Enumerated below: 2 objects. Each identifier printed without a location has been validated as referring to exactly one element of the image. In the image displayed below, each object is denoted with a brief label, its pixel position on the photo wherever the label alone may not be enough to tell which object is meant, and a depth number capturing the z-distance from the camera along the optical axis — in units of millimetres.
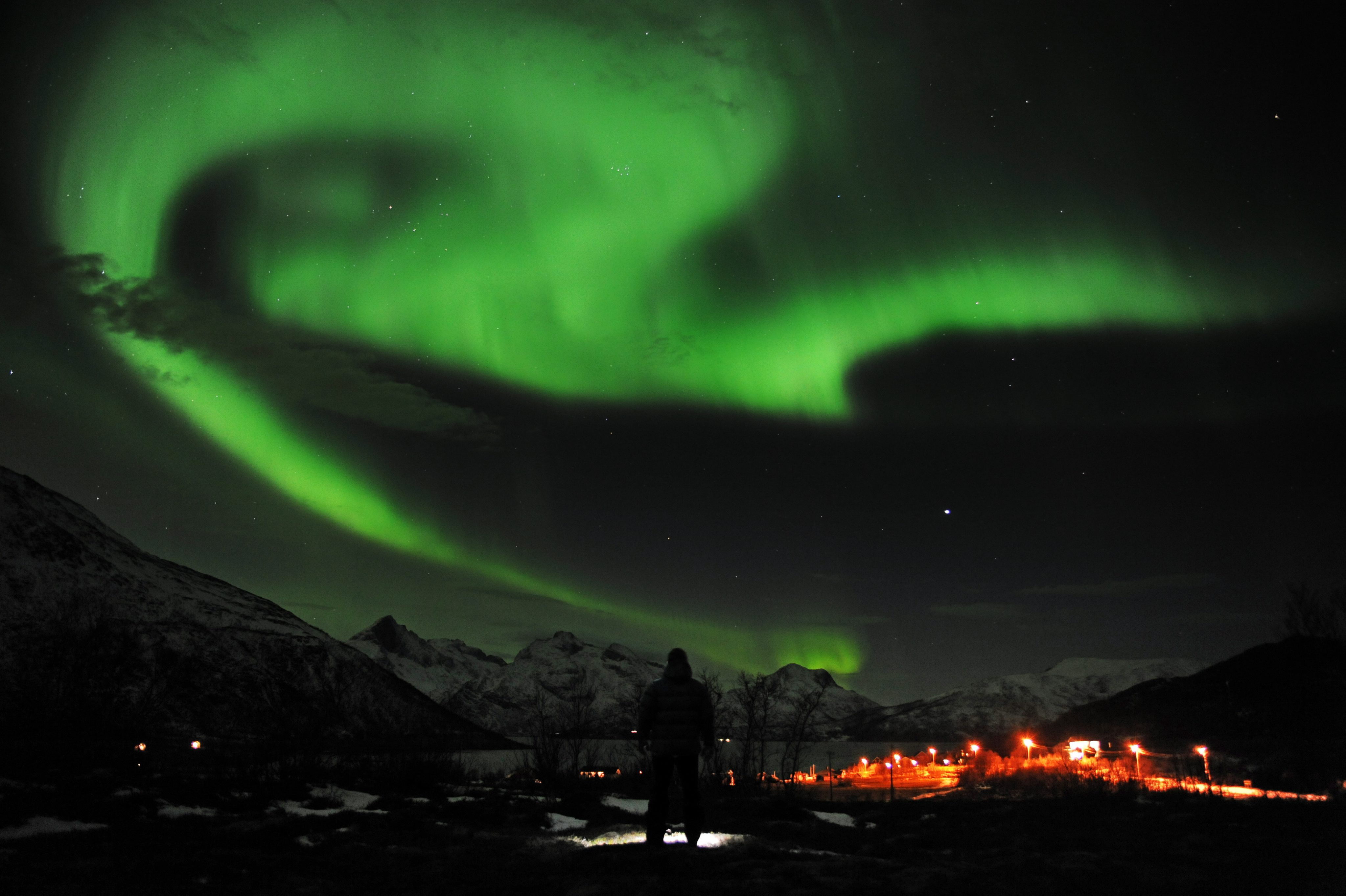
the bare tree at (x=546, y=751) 30188
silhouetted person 11227
